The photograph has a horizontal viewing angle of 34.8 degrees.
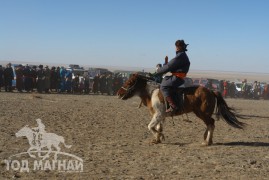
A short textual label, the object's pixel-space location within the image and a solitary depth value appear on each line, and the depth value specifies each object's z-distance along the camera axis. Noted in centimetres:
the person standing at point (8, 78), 2652
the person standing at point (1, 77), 2655
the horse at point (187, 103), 1051
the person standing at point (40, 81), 2747
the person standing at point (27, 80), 2716
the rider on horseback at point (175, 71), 1038
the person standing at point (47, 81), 2784
